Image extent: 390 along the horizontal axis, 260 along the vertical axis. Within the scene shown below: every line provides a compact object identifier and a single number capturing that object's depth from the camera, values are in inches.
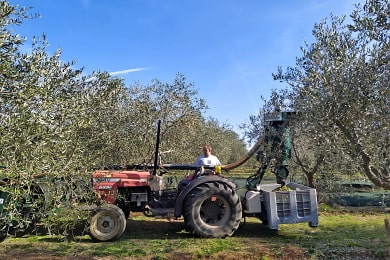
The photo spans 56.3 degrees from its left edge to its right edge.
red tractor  303.4
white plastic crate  304.8
